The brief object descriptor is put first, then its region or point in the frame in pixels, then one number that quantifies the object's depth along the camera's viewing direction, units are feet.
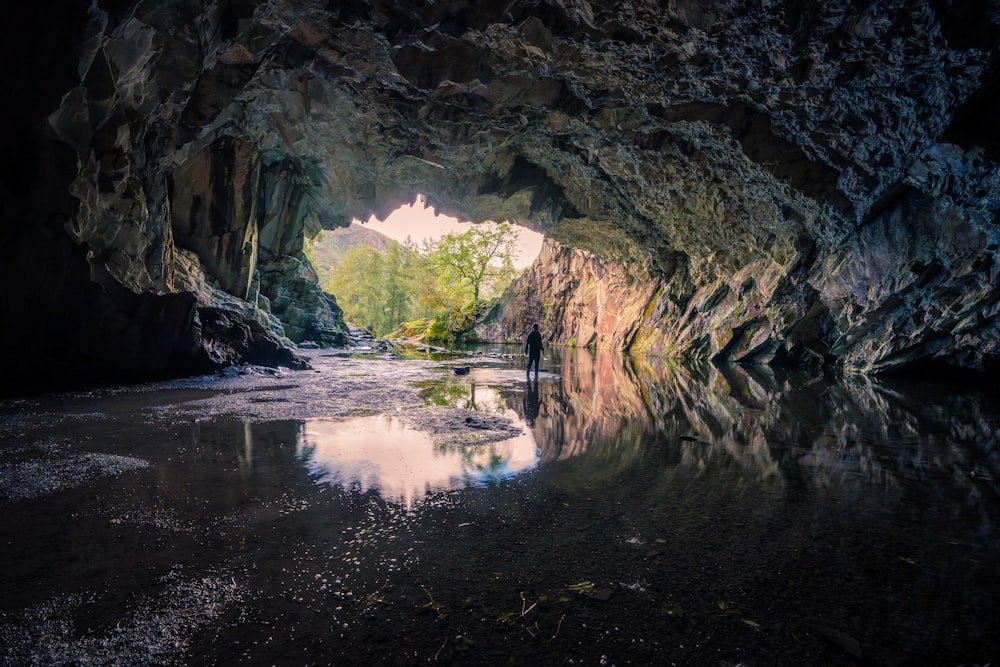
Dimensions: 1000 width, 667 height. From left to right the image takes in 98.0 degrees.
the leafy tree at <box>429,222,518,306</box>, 161.89
